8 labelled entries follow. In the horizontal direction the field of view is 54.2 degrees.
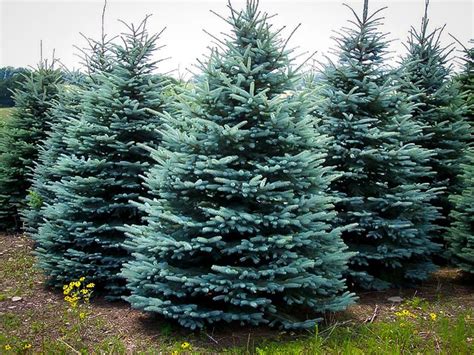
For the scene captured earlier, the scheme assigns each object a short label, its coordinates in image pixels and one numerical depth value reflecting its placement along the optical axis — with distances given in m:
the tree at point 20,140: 9.84
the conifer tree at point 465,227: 6.29
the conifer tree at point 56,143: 8.08
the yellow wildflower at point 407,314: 4.62
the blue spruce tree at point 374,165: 6.06
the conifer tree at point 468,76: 8.56
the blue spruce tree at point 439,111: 7.62
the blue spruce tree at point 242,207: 4.52
